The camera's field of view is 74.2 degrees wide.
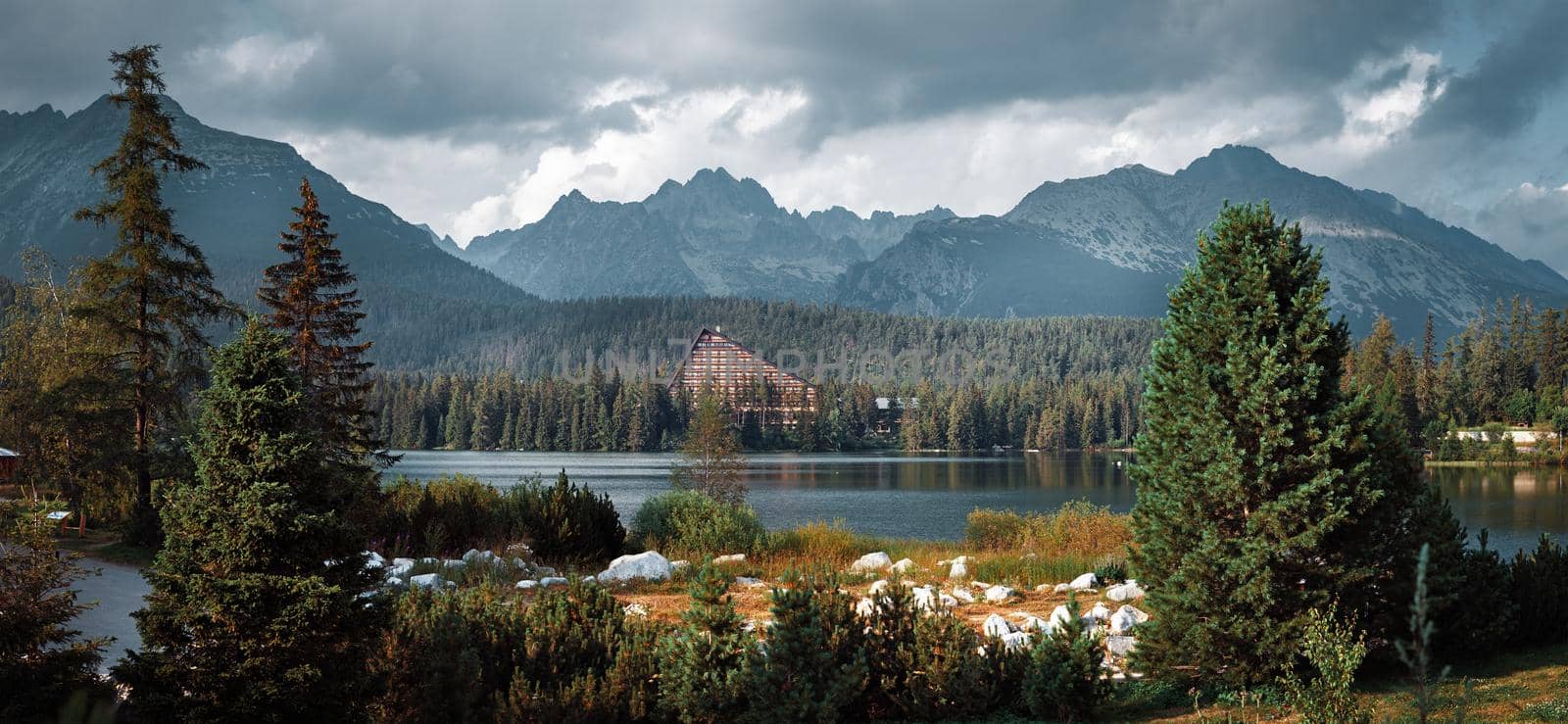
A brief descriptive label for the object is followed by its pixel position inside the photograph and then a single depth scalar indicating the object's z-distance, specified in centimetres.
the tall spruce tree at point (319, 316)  2556
